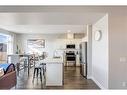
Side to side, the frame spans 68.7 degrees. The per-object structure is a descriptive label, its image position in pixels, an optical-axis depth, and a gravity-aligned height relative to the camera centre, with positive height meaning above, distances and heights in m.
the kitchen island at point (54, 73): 3.34 -0.88
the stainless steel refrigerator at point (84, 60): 4.14 -0.52
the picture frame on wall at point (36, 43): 7.12 +0.42
